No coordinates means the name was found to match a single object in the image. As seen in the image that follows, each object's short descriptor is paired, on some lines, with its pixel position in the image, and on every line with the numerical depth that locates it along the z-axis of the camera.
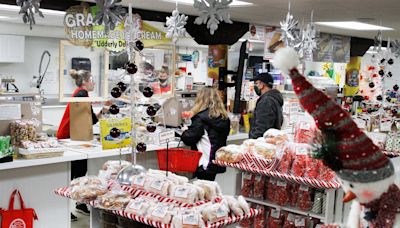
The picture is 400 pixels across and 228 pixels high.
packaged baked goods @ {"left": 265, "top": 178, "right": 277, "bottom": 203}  4.15
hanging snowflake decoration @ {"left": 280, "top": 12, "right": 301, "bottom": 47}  5.53
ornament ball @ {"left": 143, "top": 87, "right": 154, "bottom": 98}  3.44
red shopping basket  4.70
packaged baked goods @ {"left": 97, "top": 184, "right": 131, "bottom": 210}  2.93
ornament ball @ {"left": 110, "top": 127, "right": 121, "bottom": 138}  3.39
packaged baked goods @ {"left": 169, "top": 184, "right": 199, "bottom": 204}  2.88
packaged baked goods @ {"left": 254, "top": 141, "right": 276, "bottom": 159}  4.03
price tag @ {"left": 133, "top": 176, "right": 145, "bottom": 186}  3.13
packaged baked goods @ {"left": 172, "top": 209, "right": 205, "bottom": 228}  2.67
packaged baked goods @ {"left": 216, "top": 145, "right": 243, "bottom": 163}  4.16
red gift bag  4.30
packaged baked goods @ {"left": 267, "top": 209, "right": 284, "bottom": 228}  4.18
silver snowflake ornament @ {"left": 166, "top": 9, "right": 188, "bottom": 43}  5.07
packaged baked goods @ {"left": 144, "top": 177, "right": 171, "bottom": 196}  3.00
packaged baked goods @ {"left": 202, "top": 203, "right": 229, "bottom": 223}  2.74
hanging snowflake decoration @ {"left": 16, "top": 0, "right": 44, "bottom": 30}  3.54
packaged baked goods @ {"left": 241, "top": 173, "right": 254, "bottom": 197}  4.31
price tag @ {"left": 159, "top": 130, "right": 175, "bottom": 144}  4.02
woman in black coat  5.21
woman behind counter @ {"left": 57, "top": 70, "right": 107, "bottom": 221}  5.50
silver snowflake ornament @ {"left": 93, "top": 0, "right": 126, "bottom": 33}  3.59
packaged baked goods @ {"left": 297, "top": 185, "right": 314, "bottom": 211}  3.94
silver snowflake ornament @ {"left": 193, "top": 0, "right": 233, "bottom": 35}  3.85
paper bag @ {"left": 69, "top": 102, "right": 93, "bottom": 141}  5.26
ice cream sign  5.61
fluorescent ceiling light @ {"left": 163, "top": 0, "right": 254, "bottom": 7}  5.80
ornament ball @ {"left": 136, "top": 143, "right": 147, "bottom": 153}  3.46
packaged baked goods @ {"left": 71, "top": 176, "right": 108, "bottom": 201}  3.06
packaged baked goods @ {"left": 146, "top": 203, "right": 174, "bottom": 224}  2.72
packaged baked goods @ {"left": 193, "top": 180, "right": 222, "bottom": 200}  3.03
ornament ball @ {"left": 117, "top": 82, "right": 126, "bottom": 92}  3.37
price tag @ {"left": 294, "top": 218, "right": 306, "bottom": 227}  4.04
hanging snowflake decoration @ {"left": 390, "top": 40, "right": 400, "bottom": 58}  7.70
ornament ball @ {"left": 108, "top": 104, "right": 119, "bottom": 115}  3.45
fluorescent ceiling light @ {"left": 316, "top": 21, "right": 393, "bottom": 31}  7.95
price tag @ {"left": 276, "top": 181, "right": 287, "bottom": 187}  4.05
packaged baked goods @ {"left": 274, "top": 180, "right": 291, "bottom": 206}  4.07
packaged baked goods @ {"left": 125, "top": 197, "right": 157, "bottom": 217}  2.82
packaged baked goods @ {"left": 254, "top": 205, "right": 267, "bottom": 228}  4.28
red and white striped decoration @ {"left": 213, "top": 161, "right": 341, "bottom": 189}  3.60
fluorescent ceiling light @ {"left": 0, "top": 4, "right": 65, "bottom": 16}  7.10
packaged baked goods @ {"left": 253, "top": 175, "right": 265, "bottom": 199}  4.23
